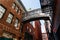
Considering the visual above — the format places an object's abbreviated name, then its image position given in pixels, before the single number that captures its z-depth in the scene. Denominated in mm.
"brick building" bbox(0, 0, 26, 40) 3911
